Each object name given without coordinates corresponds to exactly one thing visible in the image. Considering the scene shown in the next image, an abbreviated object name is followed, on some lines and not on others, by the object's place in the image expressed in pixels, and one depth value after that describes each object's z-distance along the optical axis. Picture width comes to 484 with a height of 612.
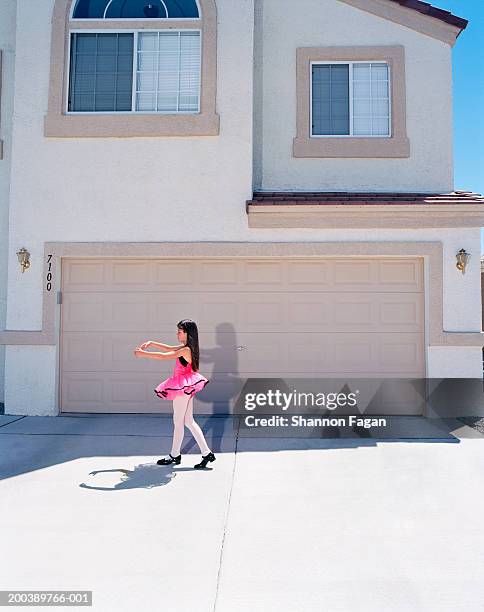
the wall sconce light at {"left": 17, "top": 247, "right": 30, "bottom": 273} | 8.12
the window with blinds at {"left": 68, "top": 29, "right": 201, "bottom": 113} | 8.52
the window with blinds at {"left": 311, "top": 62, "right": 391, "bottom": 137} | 8.84
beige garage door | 8.30
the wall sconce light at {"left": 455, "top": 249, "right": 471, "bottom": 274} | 7.96
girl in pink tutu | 5.41
